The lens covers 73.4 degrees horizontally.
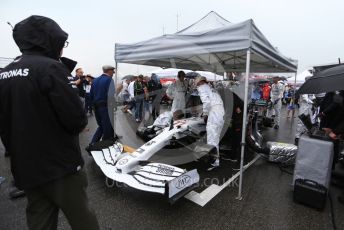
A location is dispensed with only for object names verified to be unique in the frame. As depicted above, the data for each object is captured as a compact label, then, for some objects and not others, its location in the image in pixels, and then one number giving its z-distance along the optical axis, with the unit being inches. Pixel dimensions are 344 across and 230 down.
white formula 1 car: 103.9
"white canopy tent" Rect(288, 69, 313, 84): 700.2
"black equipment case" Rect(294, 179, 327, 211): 109.9
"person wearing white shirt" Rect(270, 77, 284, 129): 334.5
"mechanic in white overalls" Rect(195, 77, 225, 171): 157.9
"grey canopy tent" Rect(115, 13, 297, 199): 113.3
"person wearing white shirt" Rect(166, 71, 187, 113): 230.5
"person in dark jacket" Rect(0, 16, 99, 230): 52.4
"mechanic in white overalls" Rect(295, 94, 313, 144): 267.2
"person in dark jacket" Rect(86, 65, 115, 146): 180.2
